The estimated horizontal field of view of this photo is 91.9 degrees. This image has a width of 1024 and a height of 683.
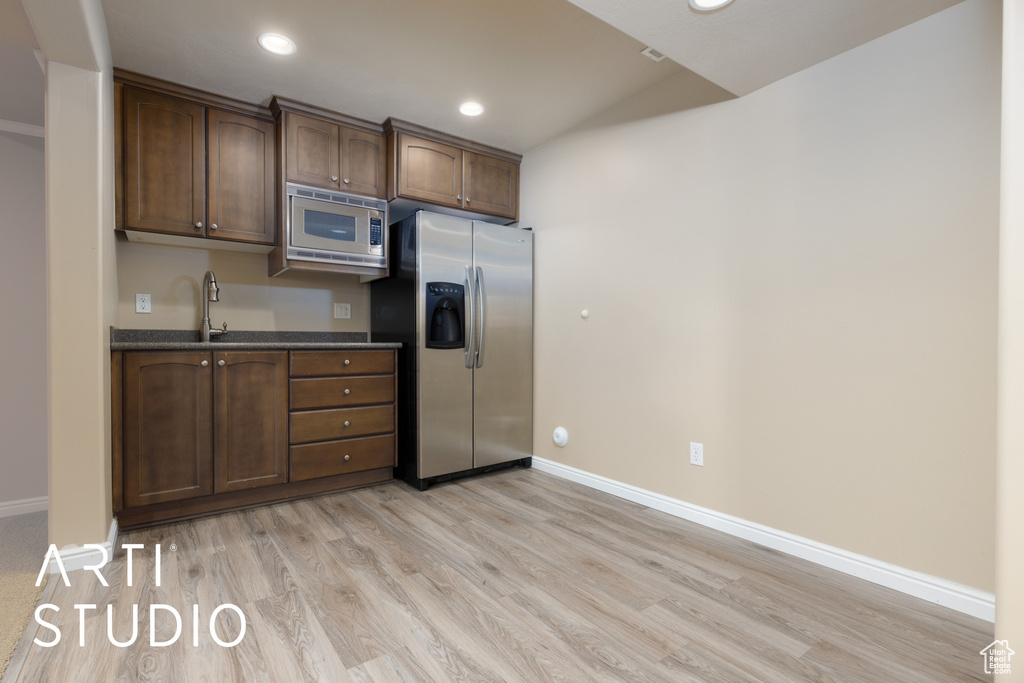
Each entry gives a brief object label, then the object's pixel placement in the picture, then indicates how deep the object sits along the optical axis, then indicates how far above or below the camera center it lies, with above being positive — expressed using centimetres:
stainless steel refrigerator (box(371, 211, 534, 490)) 305 -5
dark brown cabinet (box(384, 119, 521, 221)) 314 +109
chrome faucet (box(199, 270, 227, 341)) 293 +21
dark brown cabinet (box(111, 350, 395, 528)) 234 -52
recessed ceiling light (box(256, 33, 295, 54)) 225 +133
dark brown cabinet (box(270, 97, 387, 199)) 286 +110
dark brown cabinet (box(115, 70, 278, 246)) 256 +92
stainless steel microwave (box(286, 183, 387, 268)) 290 +63
